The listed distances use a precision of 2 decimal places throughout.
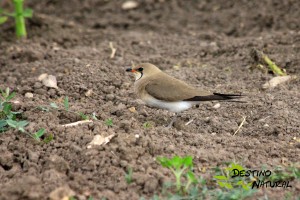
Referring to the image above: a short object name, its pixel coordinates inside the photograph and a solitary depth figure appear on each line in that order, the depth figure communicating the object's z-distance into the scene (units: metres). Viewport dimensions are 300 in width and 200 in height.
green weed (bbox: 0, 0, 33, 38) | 14.98
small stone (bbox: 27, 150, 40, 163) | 8.35
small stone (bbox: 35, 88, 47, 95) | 11.85
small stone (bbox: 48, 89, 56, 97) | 11.80
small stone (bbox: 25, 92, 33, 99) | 11.60
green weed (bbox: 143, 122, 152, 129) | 9.86
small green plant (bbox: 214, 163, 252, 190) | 7.73
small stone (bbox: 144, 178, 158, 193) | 7.67
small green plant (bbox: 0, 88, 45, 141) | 8.75
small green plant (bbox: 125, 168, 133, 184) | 7.75
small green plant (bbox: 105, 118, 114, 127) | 9.34
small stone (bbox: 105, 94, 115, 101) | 11.62
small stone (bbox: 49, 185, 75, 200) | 7.10
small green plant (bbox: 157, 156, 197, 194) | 7.48
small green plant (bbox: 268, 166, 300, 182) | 8.01
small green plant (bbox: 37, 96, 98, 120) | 9.65
